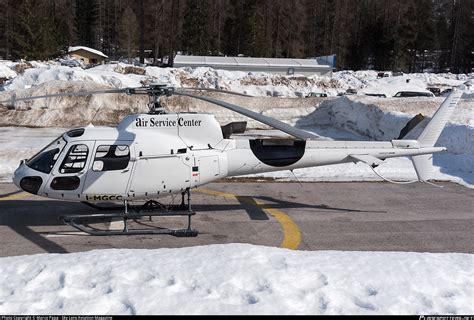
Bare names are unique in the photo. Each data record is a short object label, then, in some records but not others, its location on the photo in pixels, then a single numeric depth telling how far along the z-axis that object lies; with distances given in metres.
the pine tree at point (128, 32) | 76.94
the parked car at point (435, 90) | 47.94
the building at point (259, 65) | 50.16
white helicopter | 9.22
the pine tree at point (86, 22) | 90.31
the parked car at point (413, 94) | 35.31
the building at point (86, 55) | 76.25
